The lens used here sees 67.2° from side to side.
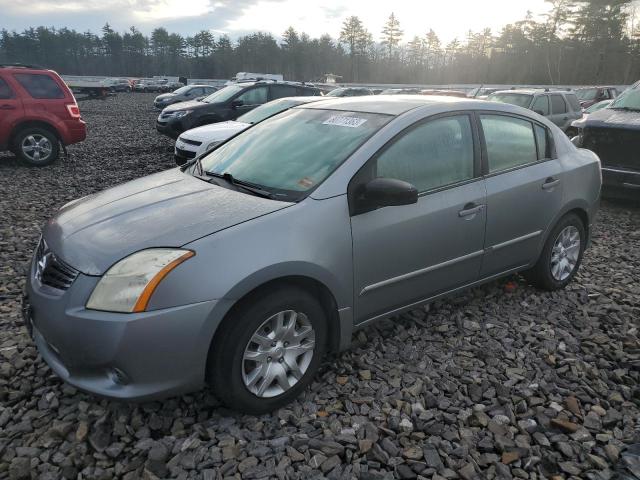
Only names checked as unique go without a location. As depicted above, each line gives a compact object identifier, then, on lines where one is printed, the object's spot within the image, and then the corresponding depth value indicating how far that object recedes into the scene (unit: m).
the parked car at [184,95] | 24.42
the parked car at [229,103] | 11.53
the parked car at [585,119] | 7.55
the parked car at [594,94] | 20.36
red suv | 8.94
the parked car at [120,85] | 49.42
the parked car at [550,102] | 11.45
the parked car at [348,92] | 22.59
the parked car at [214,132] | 8.57
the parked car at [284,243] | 2.26
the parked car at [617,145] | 6.77
